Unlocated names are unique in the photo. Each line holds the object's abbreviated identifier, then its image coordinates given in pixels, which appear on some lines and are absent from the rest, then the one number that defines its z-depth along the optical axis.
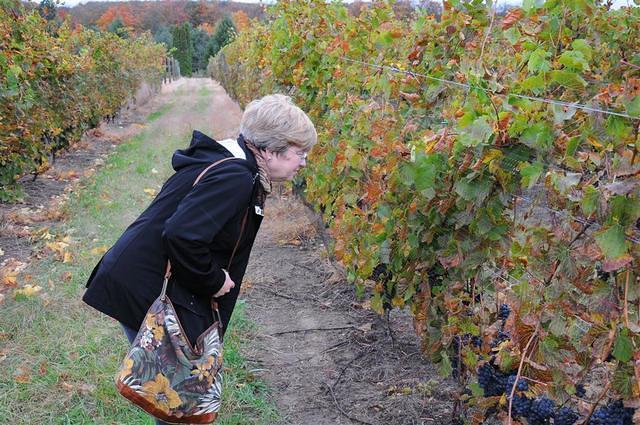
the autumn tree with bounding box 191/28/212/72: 75.38
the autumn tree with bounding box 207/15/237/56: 64.44
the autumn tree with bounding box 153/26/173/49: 70.88
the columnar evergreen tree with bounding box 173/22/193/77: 68.44
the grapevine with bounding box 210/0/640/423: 1.76
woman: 2.21
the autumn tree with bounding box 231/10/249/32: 64.81
